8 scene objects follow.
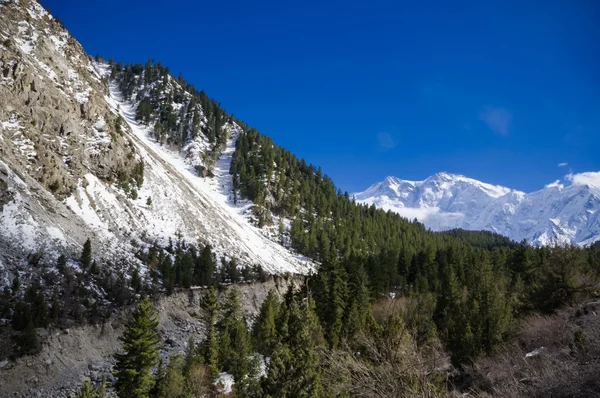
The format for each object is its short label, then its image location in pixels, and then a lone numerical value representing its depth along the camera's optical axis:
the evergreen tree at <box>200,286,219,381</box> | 34.22
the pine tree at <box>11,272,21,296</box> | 37.22
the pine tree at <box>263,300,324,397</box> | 19.97
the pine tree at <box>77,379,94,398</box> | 23.12
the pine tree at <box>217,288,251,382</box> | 35.41
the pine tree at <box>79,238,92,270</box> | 47.00
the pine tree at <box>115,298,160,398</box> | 26.27
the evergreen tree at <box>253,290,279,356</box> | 43.28
